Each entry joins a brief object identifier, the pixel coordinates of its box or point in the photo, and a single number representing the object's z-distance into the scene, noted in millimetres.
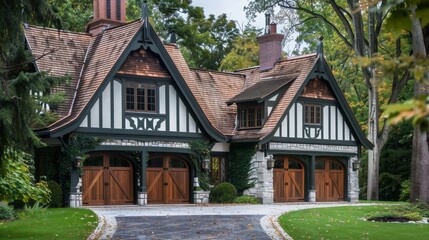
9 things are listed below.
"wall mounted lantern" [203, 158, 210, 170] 29031
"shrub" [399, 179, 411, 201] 38250
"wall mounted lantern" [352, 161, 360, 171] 33344
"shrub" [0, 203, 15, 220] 19156
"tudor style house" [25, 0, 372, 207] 26422
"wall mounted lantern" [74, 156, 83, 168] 25328
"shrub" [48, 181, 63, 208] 24781
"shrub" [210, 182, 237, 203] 29156
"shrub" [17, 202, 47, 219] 19766
